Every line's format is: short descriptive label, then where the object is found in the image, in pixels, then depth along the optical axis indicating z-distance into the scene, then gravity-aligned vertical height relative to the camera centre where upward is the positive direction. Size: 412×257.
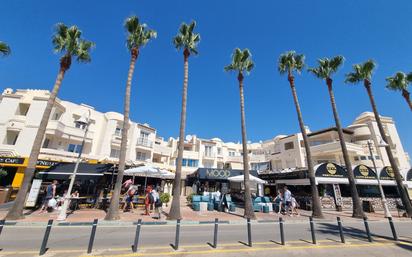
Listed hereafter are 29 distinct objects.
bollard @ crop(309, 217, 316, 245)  7.34 -1.14
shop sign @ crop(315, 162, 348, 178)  20.43 +2.87
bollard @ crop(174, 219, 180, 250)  6.27 -1.24
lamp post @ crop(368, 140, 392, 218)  15.58 -0.48
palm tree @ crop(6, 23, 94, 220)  10.82 +8.73
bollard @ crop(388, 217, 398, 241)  8.10 -1.22
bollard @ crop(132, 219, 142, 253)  5.92 -1.15
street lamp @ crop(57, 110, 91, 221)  10.59 -0.66
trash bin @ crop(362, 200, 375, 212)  19.62 -0.50
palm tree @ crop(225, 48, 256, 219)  16.10 +11.29
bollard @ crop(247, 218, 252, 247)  6.91 -1.18
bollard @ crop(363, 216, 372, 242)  7.81 -1.23
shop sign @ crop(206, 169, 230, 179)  22.22 +2.59
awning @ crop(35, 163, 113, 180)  15.08 +1.79
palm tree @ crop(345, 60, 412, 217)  18.00 +11.93
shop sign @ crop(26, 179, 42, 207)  13.99 +0.15
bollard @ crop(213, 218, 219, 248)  6.57 -1.20
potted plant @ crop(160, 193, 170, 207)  17.64 +0.03
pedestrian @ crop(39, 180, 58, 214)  13.36 +0.16
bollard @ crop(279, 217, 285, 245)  7.14 -1.16
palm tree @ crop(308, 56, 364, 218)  16.15 +11.23
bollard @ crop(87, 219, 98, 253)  5.68 -1.13
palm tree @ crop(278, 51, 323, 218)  15.64 +11.57
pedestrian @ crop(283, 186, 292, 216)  16.11 -0.05
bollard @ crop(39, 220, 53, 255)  5.32 -1.12
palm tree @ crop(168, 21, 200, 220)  12.45 +8.87
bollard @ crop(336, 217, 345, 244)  7.47 -1.25
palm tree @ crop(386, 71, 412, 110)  20.59 +11.57
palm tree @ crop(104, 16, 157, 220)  13.62 +11.01
